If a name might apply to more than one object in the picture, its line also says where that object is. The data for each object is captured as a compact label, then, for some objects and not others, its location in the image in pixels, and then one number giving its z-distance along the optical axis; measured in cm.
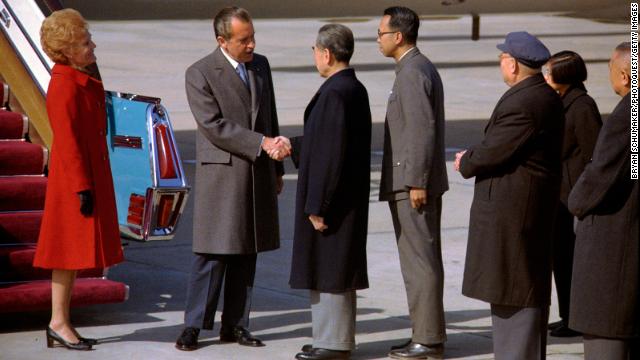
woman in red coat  1381
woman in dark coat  1509
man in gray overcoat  1427
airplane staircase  1484
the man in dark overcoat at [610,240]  1036
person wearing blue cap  1217
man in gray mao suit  1377
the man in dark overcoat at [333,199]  1336
